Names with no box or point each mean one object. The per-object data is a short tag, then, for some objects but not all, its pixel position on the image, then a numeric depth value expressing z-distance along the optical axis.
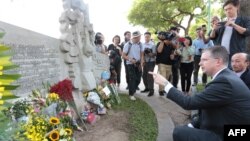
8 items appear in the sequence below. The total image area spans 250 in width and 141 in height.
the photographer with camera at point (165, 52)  3.81
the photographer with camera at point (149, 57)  3.99
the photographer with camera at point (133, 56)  3.86
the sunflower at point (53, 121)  1.72
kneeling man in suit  1.46
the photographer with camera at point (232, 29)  2.17
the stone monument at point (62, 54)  2.28
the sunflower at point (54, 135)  1.65
